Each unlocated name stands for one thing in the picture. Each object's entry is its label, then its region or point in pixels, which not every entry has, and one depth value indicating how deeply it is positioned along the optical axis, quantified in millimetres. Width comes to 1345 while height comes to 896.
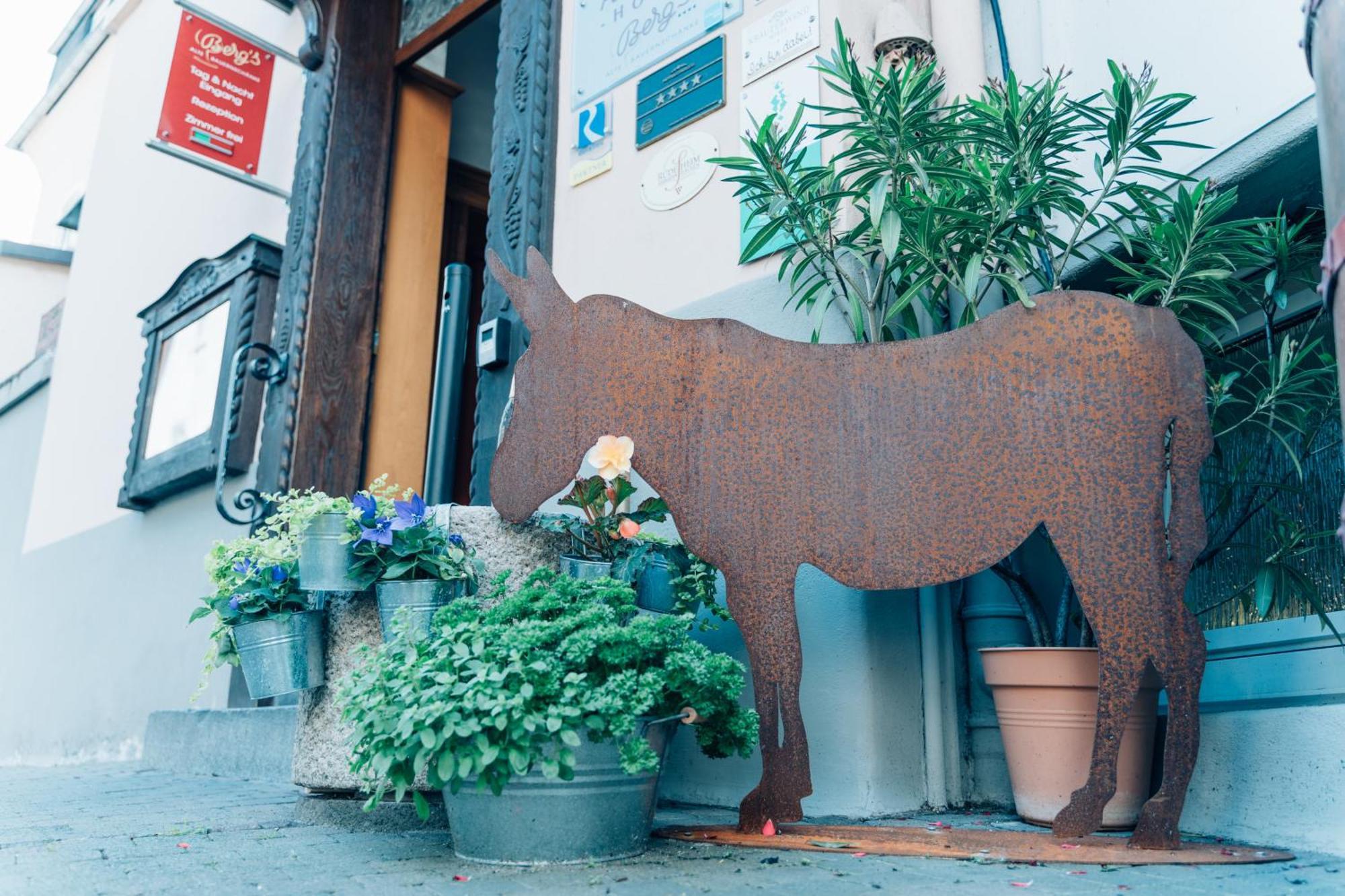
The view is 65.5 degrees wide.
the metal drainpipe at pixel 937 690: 2600
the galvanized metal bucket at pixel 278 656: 2410
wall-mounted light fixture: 2910
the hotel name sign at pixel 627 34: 3355
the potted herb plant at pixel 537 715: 1776
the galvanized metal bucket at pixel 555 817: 1865
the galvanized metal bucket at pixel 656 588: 2416
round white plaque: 3199
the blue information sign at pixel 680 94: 3240
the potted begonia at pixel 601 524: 2400
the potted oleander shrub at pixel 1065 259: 2244
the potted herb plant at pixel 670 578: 2414
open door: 4789
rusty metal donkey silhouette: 1957
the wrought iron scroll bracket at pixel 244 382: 4414
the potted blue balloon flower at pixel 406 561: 2277
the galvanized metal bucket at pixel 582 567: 2395
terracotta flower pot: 2201
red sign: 5016
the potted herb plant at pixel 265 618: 2418
